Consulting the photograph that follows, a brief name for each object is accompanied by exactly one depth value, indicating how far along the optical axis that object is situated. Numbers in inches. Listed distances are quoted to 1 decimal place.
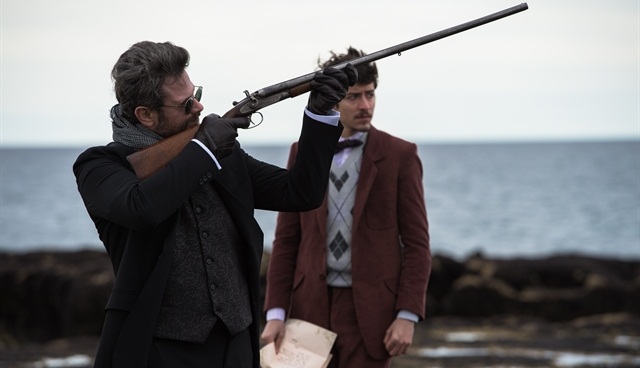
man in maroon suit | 398.5
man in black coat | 283.5
